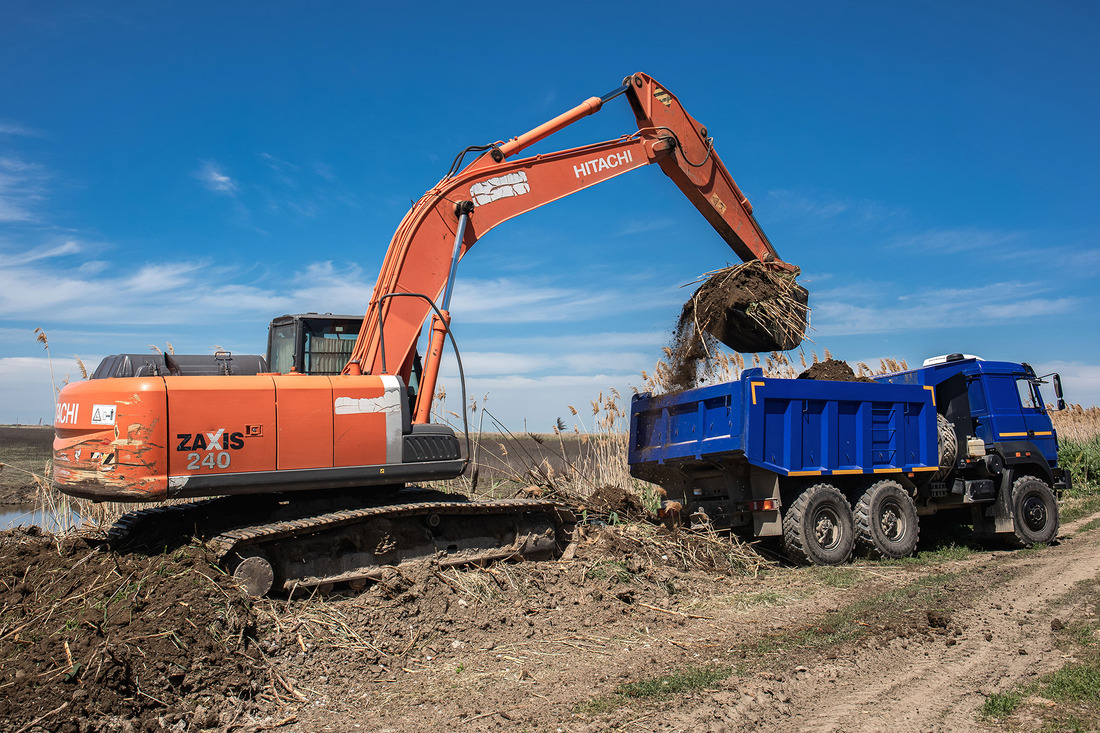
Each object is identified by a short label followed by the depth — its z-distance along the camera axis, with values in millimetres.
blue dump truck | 8680
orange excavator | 5836
